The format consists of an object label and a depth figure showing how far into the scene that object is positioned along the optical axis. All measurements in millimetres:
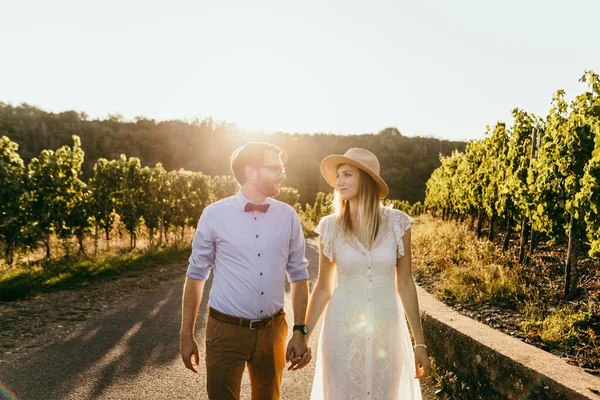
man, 2270
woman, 2428
